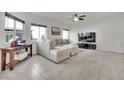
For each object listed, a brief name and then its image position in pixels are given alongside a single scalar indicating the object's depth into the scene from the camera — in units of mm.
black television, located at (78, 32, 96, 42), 6816
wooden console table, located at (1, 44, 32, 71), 2660
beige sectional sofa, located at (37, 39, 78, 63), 3593
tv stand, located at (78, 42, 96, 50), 6894
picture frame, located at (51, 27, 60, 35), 6630
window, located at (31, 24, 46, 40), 5305
